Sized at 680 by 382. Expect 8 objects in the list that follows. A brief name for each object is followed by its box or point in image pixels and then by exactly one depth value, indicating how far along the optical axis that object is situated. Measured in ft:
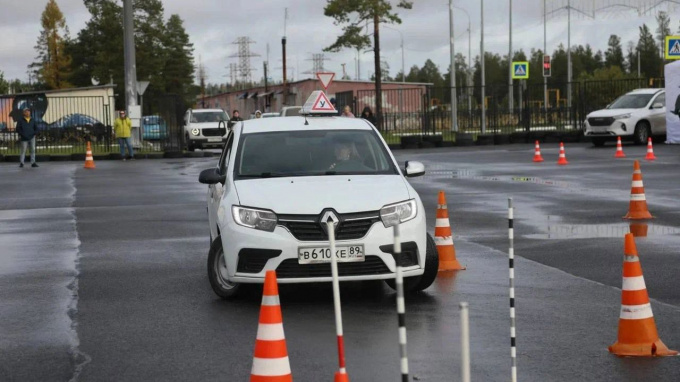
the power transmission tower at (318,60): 497.05
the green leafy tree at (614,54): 586.45
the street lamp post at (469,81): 168.04
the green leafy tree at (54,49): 403.34
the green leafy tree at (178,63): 430.61
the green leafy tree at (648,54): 522.27
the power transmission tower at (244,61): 530.59
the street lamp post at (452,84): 167.14
